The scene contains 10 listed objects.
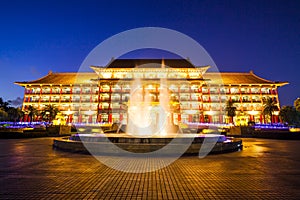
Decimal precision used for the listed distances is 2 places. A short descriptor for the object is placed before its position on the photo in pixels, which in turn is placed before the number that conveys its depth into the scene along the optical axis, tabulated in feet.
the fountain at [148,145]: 32.09
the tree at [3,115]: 168.54
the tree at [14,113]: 185.58
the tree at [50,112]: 167.53
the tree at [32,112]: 175.95
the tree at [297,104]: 133.78
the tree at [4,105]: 185.69
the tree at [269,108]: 161.58
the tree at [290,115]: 165.68
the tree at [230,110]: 164.25
